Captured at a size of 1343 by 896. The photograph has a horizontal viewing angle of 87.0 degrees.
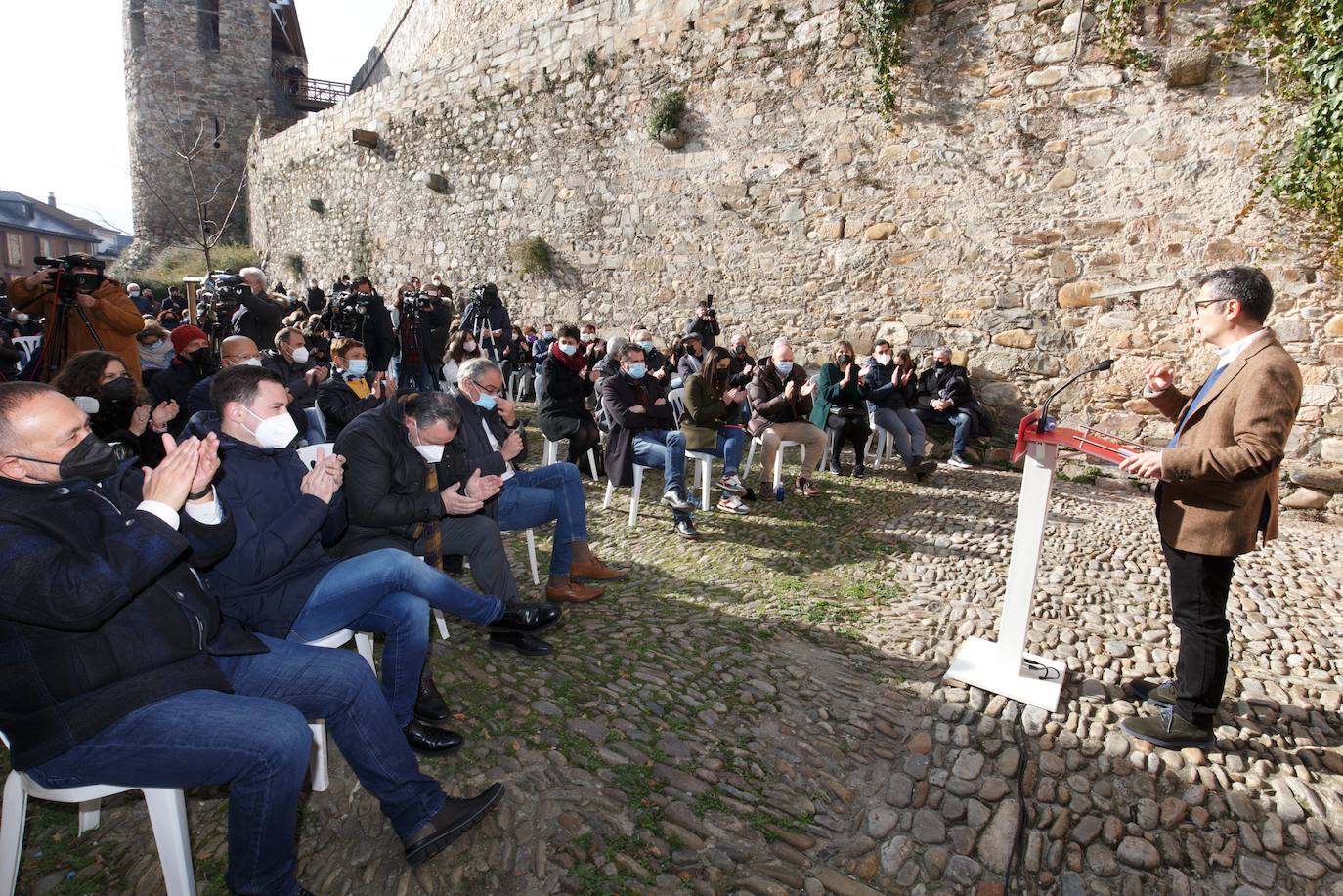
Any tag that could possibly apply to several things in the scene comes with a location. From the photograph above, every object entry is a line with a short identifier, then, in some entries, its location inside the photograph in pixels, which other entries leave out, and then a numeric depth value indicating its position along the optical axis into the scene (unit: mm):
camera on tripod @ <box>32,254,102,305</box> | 4234
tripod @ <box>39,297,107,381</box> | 4285
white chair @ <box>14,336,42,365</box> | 6589
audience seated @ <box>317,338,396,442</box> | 4457
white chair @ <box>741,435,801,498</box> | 5691
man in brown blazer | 2348
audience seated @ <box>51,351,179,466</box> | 3271
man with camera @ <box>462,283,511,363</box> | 8750
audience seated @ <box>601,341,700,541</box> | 4957
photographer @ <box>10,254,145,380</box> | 4265
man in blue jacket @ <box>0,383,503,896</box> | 1541
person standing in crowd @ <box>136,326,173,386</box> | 5184
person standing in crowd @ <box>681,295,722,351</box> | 8070
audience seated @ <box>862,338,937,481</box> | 6680
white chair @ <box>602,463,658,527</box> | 4953
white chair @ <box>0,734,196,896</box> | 1705
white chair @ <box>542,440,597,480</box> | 5430
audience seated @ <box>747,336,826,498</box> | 5754
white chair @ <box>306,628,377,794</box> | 2279
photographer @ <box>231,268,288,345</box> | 6133
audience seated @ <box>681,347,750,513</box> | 5363
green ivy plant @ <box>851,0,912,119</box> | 7052
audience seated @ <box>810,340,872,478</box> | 6543
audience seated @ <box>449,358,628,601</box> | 3627
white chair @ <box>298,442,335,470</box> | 3148
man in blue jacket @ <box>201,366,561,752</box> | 2262
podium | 2795
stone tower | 19875
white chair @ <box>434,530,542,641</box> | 3861
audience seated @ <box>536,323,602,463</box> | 5480
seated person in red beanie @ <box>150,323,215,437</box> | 4395
